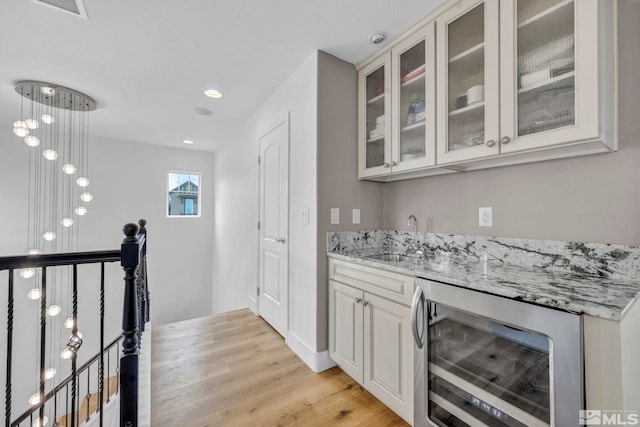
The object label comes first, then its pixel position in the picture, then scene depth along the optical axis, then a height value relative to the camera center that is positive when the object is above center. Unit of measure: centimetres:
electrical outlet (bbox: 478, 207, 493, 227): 171 -1
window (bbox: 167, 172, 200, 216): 518 +41
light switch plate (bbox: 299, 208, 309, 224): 222 -1
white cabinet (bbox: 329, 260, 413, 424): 151 -79
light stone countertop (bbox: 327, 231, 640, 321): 89 -29
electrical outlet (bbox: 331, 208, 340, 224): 217 +0
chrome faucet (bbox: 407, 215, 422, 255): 213 -15
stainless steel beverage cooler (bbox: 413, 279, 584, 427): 91 -61
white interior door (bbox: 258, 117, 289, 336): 259 -12
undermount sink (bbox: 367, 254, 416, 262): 205 -33
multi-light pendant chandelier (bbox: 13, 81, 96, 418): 379 +43
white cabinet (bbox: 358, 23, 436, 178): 175 +80
